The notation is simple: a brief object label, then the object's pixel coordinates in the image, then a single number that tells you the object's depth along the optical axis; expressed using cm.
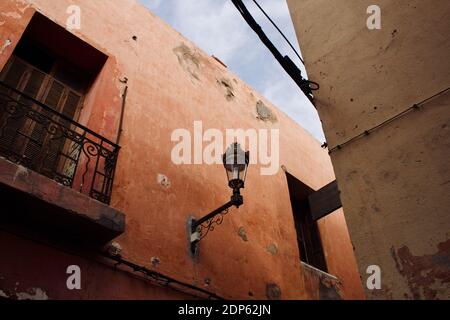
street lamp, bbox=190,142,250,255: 480
